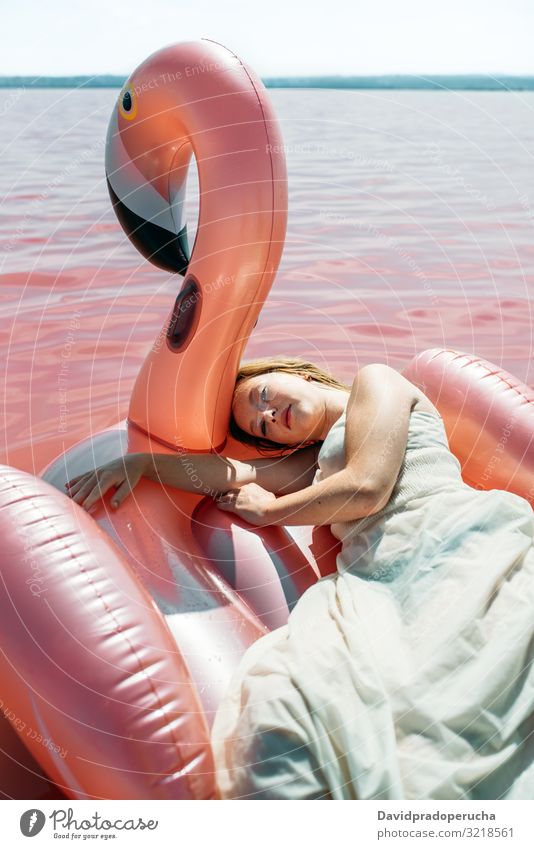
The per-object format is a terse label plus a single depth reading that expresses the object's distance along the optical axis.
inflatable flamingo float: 1.20
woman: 1.22
